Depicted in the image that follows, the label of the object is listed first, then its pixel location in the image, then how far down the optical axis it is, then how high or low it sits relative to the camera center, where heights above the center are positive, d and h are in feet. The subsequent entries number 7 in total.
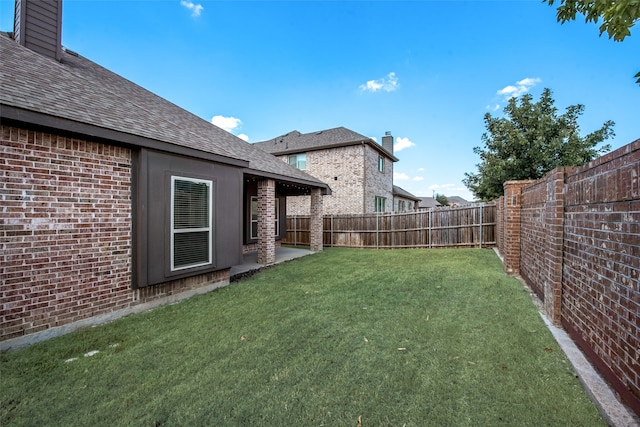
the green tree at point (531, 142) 46.32 +12.84
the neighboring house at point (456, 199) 227.40 +13.27
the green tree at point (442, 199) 203.14 +11.80
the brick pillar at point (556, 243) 11.55 -1.25
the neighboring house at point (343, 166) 58.80 +11.18
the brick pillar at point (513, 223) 20.79 -0.67
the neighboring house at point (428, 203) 153.83 +6.74
